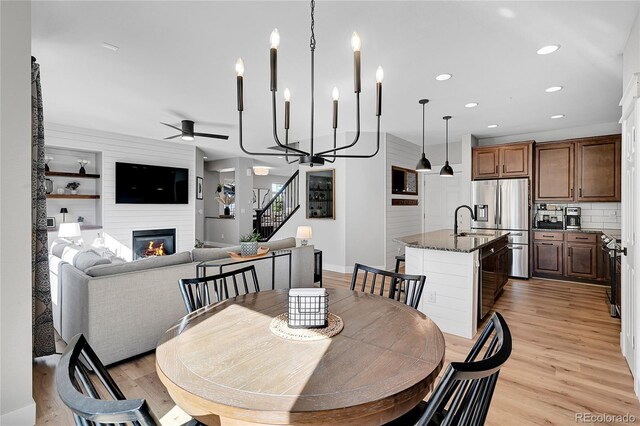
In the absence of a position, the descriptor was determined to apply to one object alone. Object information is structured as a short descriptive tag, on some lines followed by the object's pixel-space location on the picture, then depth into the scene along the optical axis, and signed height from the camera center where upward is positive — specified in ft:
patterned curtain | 8.25 -0.92
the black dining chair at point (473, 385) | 2.73 -1.66
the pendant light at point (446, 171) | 15.84 +2.00
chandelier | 4.31 +1.91
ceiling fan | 16.99 +4.20
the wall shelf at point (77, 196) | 18.72 +0.90
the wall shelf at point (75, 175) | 18.61 +2.18
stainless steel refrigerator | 18.06 -0.02
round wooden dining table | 2.97 -1.72
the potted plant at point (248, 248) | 10.89 -1.24
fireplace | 21.84 -2.20
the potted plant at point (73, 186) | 19.75 +1.53
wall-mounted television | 21.11 +1.88
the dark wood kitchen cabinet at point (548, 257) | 17.44 -2.51
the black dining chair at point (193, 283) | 5.72 -1.44
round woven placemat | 4.36 -1.68
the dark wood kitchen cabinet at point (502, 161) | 18.35 +3.02
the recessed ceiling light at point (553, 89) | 12.48 +4.82
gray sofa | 8.21 -2.38
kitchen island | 10.37 -2.17
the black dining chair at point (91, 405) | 2.30 -1.43
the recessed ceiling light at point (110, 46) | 9.33 +4.84
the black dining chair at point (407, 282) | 6.25 -1.43
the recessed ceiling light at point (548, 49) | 9.29 +4.77
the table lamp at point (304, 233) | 15.12 -1.03
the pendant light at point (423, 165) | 14.75 +2.14
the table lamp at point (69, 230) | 14.98 -0.89
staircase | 23.67 +0.19
